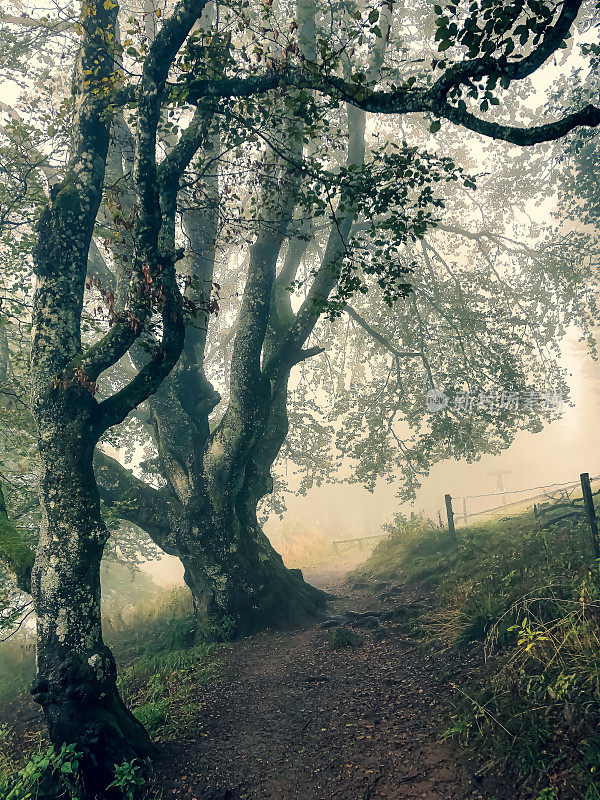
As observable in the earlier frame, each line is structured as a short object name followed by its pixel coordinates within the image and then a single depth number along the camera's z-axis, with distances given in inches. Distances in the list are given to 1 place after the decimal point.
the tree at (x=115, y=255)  174.2
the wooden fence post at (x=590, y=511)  283.3
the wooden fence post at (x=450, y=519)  535.5
